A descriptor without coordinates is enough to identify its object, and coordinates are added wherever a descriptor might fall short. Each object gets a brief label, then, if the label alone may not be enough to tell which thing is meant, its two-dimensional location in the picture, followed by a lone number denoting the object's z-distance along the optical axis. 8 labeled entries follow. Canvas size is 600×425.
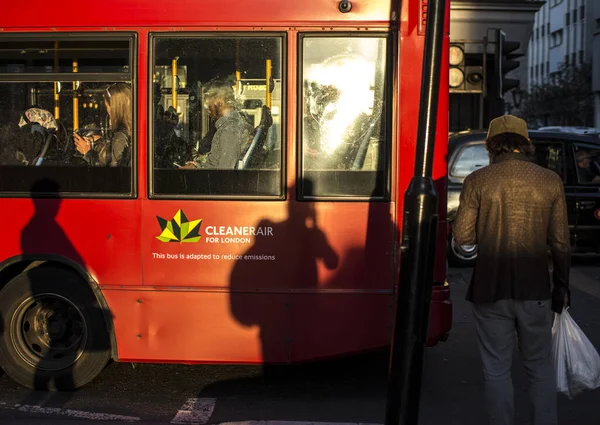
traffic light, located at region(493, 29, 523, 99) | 13.12
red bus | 6.17
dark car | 12.80
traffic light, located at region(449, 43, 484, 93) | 11.66
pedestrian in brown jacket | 4.89
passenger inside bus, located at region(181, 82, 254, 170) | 6.24
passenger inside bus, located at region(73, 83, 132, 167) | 6.31
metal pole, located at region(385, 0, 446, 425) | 4.38
